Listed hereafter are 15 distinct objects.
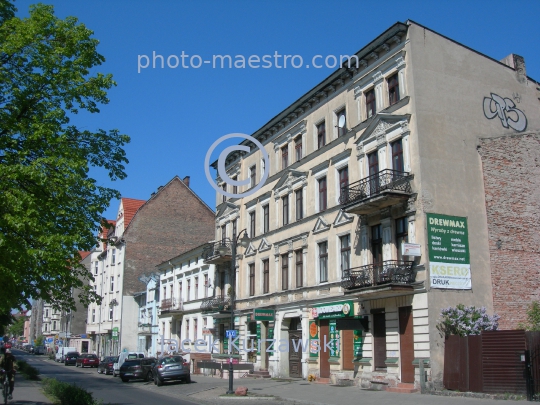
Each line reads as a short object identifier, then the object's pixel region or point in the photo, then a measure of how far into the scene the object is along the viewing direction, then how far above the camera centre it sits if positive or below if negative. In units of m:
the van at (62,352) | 67.56 -3.16
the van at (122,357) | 40.34 -2.27
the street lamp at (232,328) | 22.69 -0.81
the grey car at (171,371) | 29.23 -2.28
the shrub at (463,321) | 20.89 +0.12
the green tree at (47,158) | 13.40 +4.13
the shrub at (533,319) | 22.23 +0.20
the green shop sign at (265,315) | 31.80 +0.53
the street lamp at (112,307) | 59.28 +1.89
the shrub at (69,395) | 13.89 -1.75
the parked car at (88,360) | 54.83 -3.28
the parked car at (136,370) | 33.03 -2.53
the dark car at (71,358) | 59.72 -3.31
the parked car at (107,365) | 42.56 -2.91
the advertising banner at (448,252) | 21.70 +2.71
